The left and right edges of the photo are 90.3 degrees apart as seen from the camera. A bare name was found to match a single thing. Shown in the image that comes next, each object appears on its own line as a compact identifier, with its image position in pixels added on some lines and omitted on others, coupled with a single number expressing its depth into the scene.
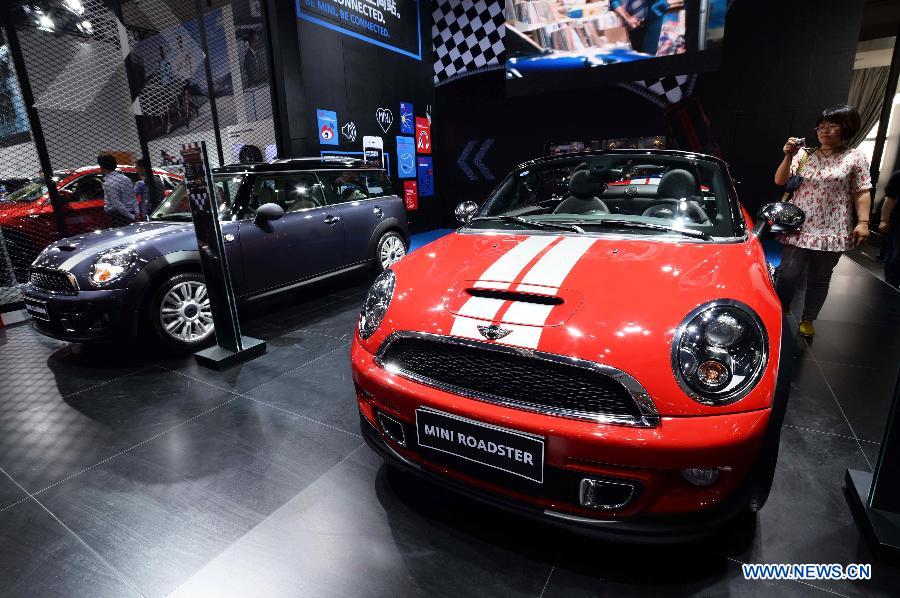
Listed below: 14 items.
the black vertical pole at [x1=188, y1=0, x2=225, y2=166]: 5.57
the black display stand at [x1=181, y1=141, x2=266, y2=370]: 2.60
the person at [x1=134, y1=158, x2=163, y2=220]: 5.29
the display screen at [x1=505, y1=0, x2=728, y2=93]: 6.27
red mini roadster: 1.05
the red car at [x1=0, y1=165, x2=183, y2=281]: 5.00
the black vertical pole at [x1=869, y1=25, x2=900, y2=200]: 6.51
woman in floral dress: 2.41
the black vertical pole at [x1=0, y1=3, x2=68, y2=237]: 4.23
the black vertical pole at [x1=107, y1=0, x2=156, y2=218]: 4.92
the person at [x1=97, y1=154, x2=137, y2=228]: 5.07
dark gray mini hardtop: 2.71
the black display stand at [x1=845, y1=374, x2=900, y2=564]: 1.30
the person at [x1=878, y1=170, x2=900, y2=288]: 2.97
